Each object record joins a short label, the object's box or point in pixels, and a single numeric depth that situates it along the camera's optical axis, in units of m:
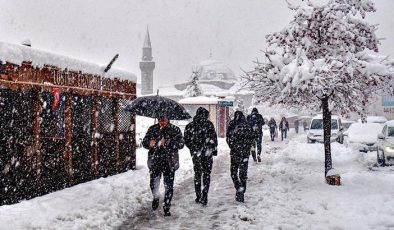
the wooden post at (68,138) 9.62
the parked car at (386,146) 14.44
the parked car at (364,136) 18.80
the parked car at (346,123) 35.78
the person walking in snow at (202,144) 8.30
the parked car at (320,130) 24.73
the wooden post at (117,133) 11.92
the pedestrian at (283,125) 30.45
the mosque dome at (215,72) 106.75
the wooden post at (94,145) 10.73
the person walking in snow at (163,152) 7.64
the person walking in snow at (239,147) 8.69
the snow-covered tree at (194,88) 59.44
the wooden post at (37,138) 8.48
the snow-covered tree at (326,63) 9.52
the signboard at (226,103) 25.06
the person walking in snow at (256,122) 15.56
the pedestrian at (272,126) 28.58
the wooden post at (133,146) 12.88
